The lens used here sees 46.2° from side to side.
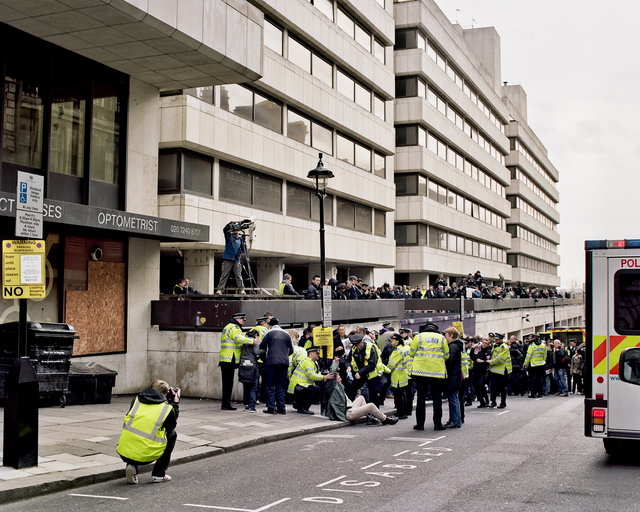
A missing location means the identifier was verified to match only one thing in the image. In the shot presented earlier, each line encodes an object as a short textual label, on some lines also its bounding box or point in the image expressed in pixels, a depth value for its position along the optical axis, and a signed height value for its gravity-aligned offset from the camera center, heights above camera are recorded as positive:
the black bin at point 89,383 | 15.11 -1.62
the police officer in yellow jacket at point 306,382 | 15.73 -1.63
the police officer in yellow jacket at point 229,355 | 15.52 -1.04
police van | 9.66 -0.46
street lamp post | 16.80 +2.76
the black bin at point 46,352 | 13.58 -0.88
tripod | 19.94 +1.46
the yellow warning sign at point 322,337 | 16.05 -0.69
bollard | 9.09 -1.39
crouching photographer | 9.00 -1.56
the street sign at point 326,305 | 16.28 -0.01
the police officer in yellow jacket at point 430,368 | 13.82 -1.16
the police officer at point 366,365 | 15.77 -1.28
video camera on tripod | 19.25 +2.07
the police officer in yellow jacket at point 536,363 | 23.52 -1.87
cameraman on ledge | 19.36 +1.29
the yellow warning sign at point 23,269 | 9.30 +0.44
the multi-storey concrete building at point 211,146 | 15.98 +5.23
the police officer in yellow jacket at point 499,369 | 19.75 -1.70
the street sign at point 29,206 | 9.27 +1.23
